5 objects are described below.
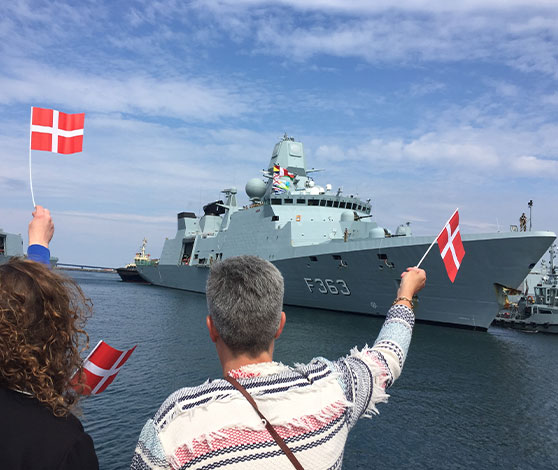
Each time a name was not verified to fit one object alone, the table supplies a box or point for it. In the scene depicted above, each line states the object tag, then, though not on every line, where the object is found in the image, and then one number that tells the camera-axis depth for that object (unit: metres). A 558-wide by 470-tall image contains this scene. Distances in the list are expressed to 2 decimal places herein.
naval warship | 17.77
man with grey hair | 1.24
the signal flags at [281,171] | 29.89
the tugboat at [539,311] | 24.94
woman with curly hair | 1.25
